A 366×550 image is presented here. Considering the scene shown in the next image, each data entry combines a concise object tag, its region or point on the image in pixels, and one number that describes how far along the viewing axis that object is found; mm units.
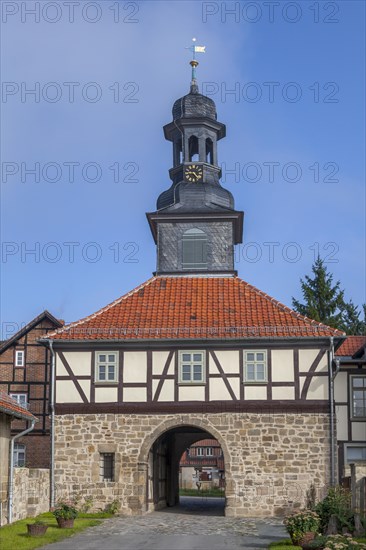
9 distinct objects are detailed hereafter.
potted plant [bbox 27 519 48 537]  18500
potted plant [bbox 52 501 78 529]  20875
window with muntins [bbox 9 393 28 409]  35625
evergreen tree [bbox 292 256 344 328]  48719
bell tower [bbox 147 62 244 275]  30297
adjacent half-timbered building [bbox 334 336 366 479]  27141
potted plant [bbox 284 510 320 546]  16641
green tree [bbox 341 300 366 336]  53562
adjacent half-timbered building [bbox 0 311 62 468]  35781
